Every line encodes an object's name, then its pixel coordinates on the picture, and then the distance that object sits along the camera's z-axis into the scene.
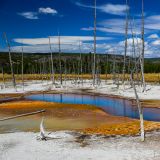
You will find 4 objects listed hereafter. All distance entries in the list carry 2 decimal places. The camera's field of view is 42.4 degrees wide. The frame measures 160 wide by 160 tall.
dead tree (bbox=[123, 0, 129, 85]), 27.81
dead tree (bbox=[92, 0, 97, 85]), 31.31
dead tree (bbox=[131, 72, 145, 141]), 9.56
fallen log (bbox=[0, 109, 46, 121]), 14.46
